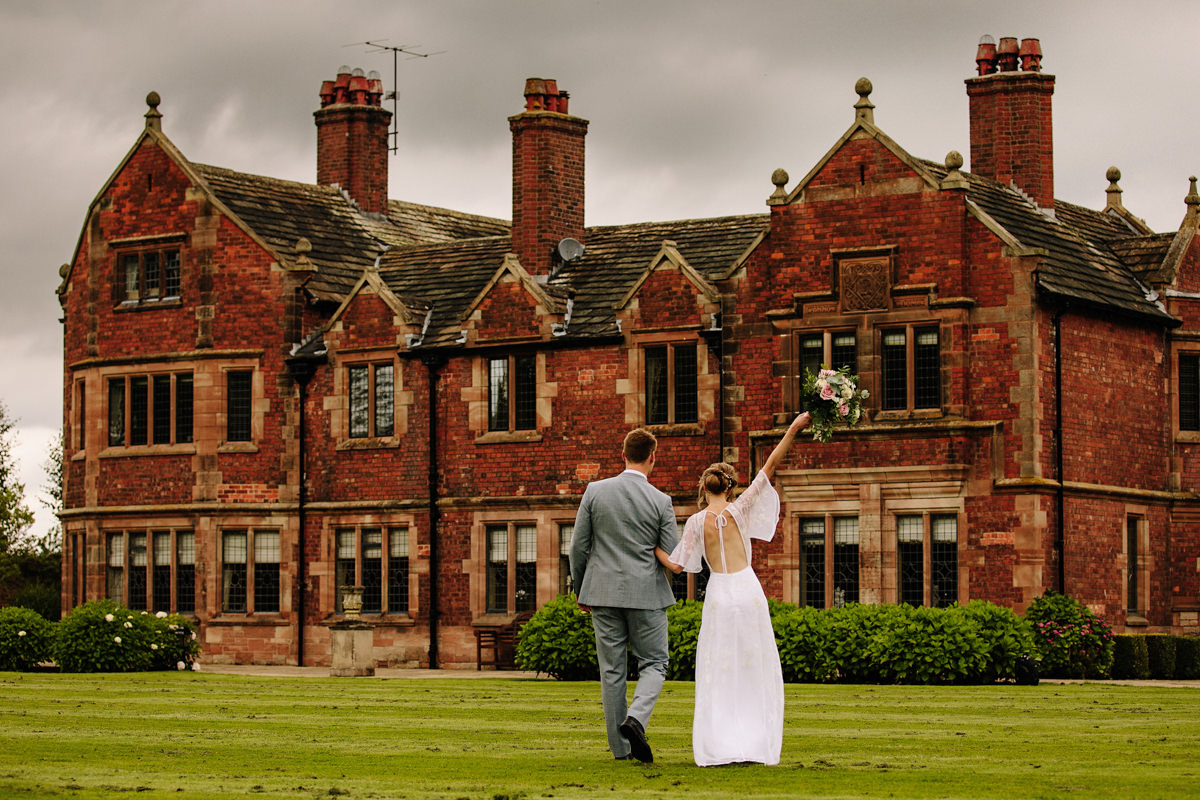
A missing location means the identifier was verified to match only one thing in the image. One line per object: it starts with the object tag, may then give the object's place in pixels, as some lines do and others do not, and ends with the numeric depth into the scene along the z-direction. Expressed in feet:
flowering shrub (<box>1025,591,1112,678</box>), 97.76
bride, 46.44
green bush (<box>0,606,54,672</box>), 108.78
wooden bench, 114.21
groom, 47.19
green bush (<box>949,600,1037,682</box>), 87.66
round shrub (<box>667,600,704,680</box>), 90.53
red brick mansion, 104.78
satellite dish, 126.41
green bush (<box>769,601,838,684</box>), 89.20
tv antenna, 149.48
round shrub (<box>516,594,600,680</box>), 94.17
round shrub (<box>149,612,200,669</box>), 109.60
